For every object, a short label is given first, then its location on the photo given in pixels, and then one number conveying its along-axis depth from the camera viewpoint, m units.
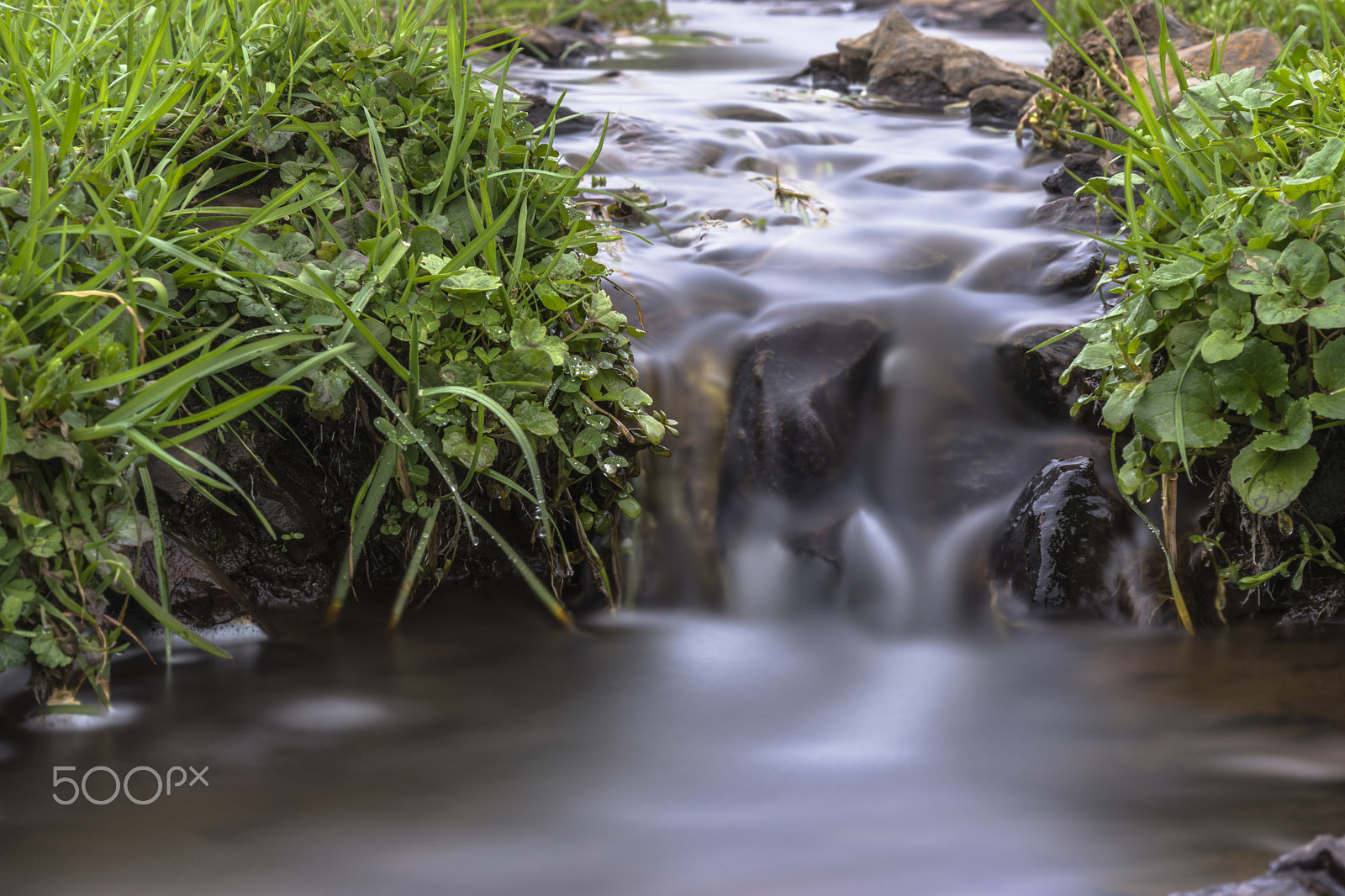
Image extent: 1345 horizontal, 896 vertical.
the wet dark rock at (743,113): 5.04
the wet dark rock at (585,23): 8.25
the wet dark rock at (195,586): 2.00
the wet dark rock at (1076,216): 3.37
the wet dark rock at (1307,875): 1.25
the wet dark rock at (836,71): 6.32
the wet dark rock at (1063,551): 2.24
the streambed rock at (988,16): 10.03
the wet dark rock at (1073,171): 3.75
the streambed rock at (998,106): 5.05
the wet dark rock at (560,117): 4.29
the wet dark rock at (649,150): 4.16
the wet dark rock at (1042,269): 3.04
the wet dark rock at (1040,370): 2.56
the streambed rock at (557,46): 6.70
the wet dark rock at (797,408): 2.54
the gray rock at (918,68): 5.59
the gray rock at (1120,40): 4.53
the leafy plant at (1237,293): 1.86
